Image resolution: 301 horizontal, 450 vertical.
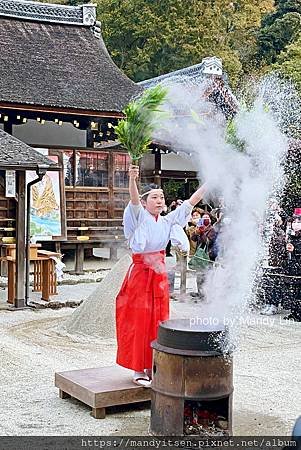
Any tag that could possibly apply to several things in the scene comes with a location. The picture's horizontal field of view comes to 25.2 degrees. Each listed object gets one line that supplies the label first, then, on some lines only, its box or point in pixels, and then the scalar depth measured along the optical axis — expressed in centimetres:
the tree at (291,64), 1894
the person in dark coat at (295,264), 919
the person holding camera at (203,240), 1018
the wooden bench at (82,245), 1349
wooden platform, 485
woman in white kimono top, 486
